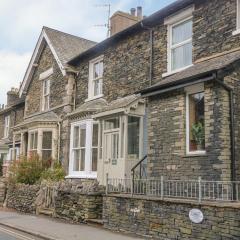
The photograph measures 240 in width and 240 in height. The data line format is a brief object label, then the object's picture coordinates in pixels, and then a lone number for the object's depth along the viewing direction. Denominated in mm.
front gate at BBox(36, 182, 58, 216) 15820
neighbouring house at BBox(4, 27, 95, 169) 21250
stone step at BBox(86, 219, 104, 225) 12934
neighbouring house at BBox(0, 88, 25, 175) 28778
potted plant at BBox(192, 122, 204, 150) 11297
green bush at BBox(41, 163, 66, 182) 18953
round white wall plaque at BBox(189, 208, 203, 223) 9266
